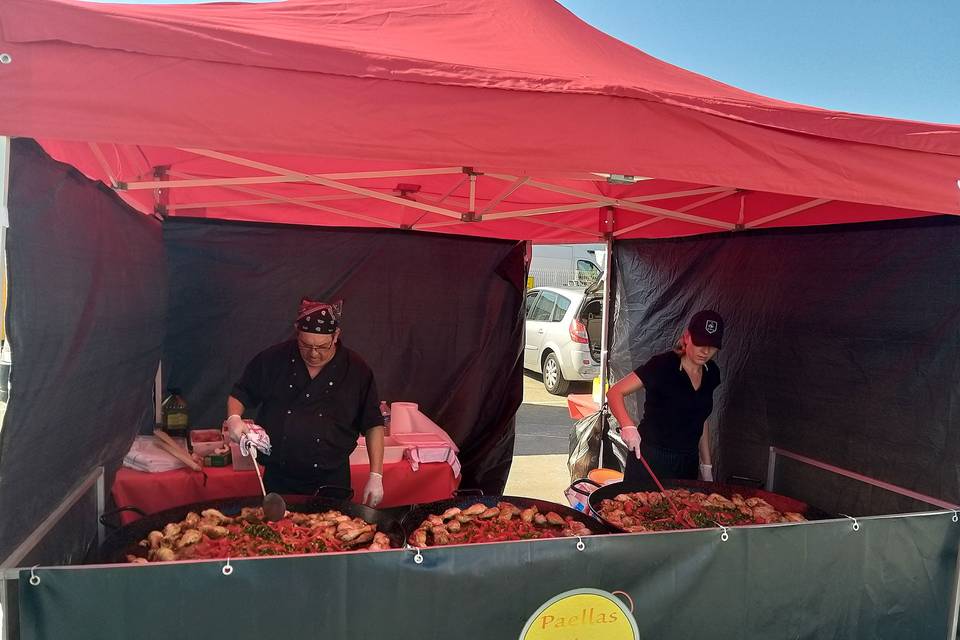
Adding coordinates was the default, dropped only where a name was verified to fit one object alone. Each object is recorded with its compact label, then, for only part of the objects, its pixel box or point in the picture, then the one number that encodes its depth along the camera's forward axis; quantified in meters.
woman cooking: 3.60
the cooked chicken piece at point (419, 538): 2.58
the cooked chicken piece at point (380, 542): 2.46
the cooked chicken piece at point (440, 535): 2.59
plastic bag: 5.54
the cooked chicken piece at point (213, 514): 2.71
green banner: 1.66
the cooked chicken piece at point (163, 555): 2.24
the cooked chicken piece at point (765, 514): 3.09
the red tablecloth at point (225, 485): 3.45
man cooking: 3.30
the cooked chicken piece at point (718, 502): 3.20
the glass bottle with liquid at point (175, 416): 4.24
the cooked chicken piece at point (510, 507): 2.96
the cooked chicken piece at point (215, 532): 2.53
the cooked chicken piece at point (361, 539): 2.52
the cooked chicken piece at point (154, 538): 2.42
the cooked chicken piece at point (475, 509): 2.85
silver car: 10.54
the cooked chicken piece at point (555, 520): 2.81
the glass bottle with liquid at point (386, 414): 4.63
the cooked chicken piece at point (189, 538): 2.41
